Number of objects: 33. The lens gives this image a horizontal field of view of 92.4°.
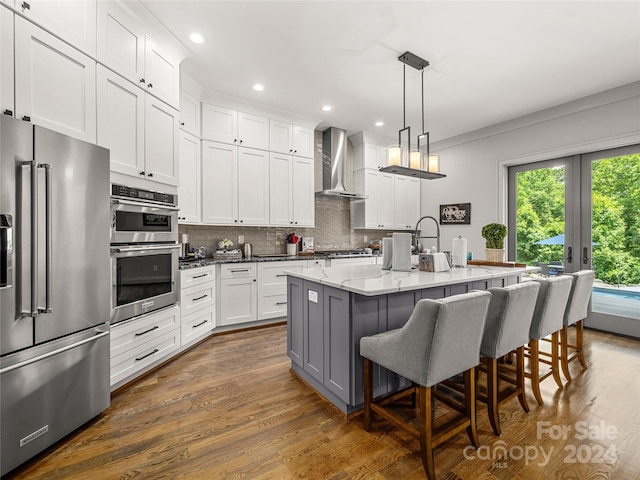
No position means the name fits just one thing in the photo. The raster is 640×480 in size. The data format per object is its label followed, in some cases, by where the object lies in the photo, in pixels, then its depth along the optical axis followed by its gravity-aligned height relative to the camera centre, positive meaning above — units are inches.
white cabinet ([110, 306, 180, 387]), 89.0 -32.9
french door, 145.6 +7.6
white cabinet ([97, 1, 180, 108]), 87.7 +60.1
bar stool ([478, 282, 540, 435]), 71.5 -20.9
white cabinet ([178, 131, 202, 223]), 137.7 +28.1
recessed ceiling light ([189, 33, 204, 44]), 107.7 +72.1
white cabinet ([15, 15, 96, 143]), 66.9 +37.9
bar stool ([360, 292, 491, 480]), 58.2 -22.8
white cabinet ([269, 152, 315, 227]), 172.2 +28.6
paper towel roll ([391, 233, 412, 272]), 98.4 -4.4
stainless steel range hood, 199.0 +51.2
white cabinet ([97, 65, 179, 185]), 87.8 +35.5
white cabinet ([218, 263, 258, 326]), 146.4 -26.2
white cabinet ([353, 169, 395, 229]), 215.0 +27.4
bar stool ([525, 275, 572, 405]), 84.4 -21.1
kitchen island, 76.0 -20.1
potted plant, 117.4 -0.4
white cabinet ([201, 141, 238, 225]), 150.8 +28.7
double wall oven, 89.4 -3.5
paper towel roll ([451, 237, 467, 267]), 109.6 -5.0
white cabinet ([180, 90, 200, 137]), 136.9 +58.7
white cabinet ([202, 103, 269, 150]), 151.8 +58.8
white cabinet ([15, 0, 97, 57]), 69.4 +54.2
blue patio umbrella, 168.4 -1.3
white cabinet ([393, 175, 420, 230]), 229.3 +28.7
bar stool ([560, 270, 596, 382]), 97.7 -21.3
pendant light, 112.7 +31.5
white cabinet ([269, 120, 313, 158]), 172.6 +58.9
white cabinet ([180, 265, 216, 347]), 121.3 -26.4
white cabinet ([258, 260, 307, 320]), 157.1 -25.5
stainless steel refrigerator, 59.9 -10.2
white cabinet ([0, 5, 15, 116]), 62.8 +37.1
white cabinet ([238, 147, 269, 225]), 161.6 +28.9
